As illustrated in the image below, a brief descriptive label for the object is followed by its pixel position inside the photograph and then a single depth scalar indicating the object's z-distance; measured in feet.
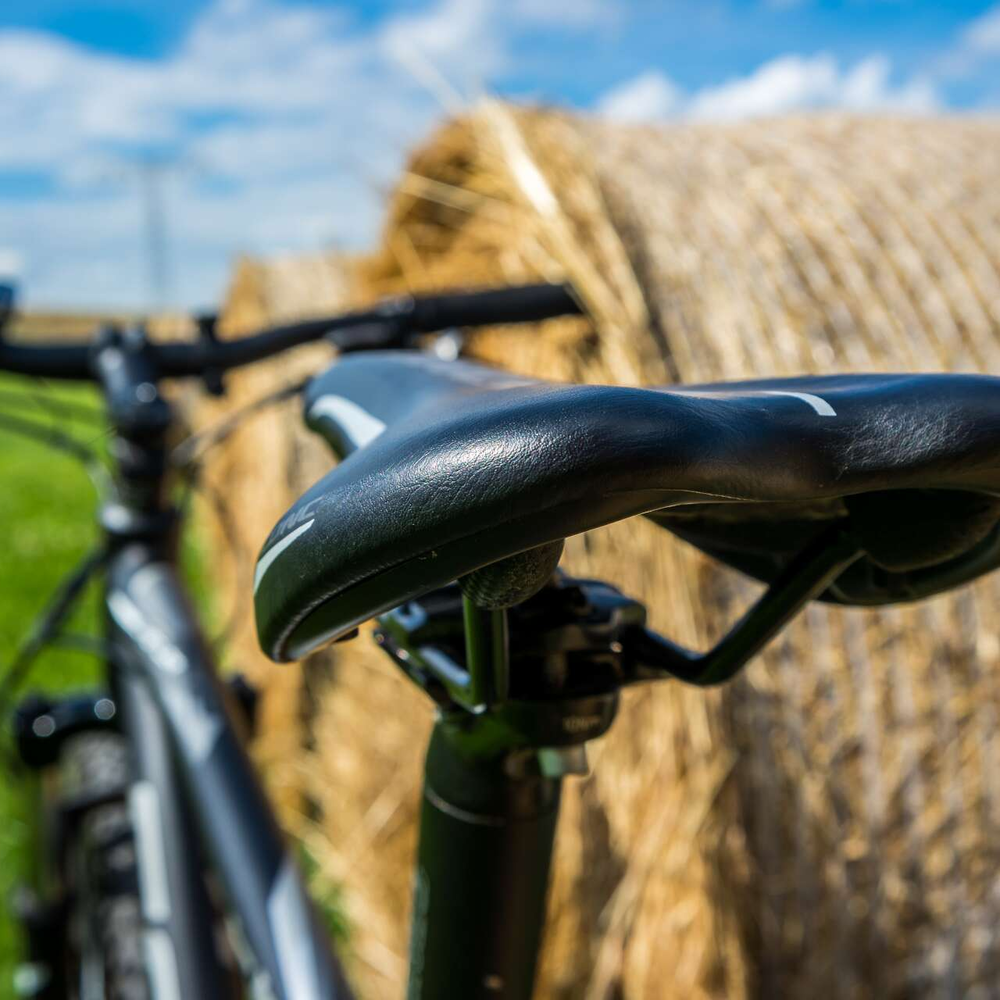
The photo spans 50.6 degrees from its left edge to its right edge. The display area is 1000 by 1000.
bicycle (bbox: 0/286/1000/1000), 1.27
